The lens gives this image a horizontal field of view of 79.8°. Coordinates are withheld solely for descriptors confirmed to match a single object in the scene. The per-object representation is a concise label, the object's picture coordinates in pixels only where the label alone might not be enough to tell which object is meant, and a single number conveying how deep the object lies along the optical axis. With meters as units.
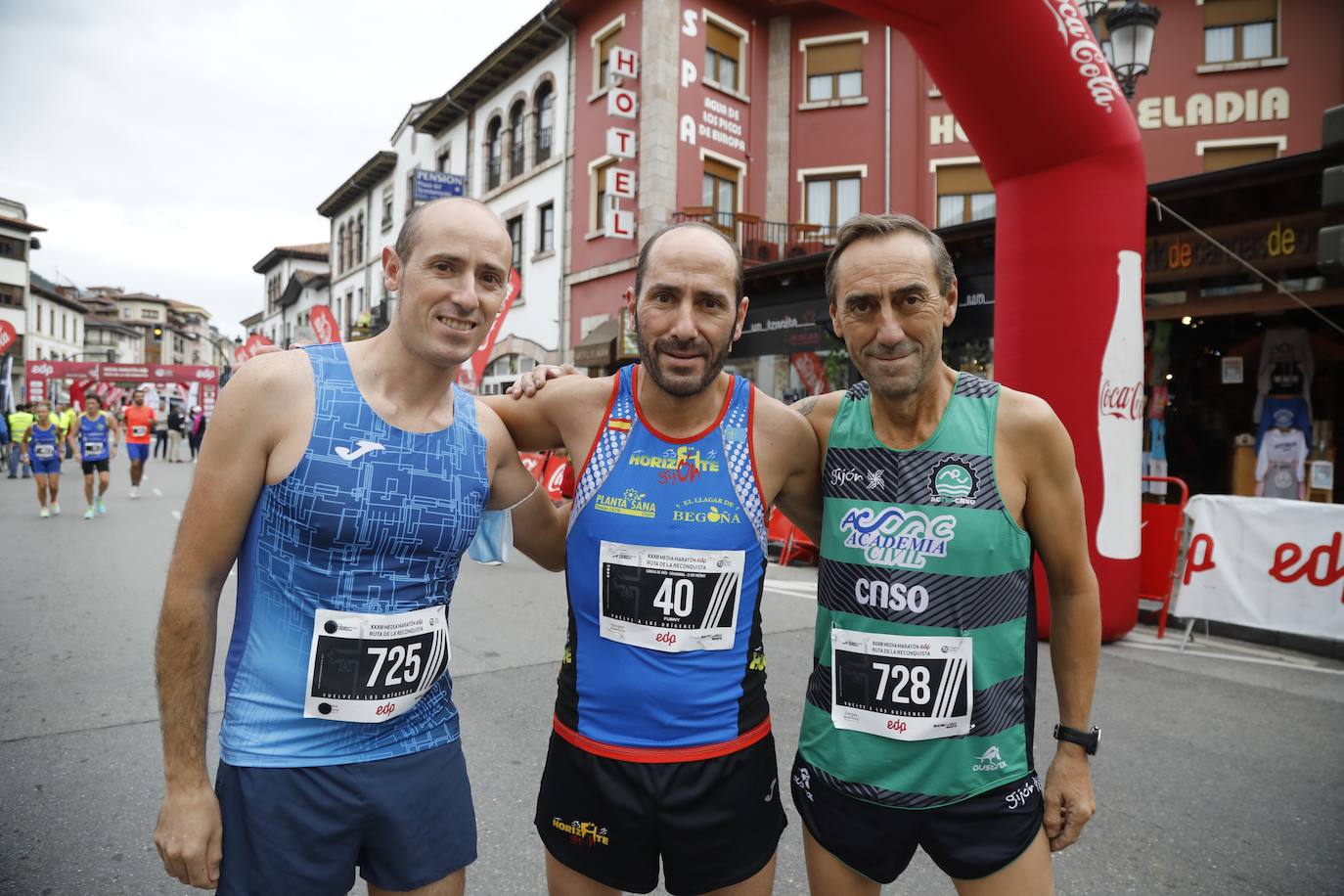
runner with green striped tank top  1.82
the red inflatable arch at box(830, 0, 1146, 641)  5.76
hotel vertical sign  17.56
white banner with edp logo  6.08
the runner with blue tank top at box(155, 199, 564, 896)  1.59
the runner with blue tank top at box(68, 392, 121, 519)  13.00
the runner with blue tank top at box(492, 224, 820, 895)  1.87
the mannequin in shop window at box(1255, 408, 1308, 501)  9.58
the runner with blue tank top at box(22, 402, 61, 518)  12.88
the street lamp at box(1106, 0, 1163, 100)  7.60
